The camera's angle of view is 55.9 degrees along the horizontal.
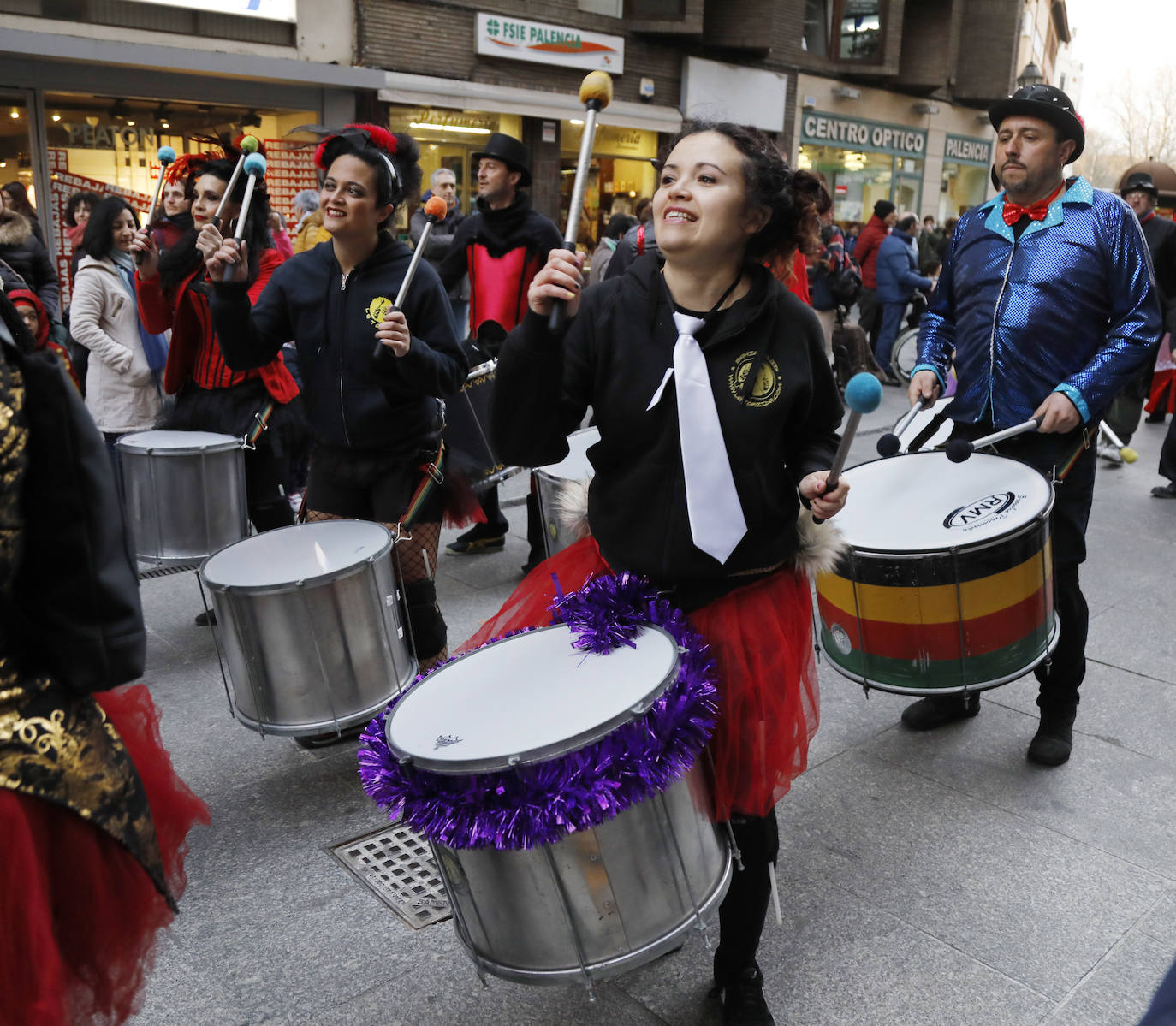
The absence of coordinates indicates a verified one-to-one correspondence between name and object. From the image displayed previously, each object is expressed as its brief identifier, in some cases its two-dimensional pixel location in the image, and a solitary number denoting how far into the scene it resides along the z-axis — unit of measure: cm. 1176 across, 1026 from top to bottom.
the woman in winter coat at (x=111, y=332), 524
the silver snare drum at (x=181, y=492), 425
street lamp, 1412
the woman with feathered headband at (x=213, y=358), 435
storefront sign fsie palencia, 1440
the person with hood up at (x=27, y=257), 668
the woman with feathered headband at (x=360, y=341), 341
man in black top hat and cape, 544
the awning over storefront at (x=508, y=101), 1341
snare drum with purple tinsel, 177
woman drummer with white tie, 216
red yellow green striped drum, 295
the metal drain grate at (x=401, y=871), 286
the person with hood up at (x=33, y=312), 444
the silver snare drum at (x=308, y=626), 311
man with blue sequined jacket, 330
